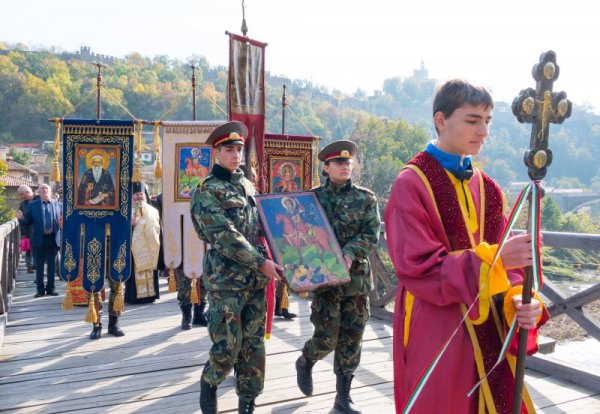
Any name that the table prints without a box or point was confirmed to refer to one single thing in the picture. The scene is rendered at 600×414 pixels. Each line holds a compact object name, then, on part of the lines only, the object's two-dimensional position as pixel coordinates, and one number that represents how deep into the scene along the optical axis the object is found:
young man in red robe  2.07
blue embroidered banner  6.20
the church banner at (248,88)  5.36
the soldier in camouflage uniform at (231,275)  3.70
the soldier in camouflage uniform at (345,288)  4.27
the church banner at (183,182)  6.41
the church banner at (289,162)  7.70
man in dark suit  9.19
